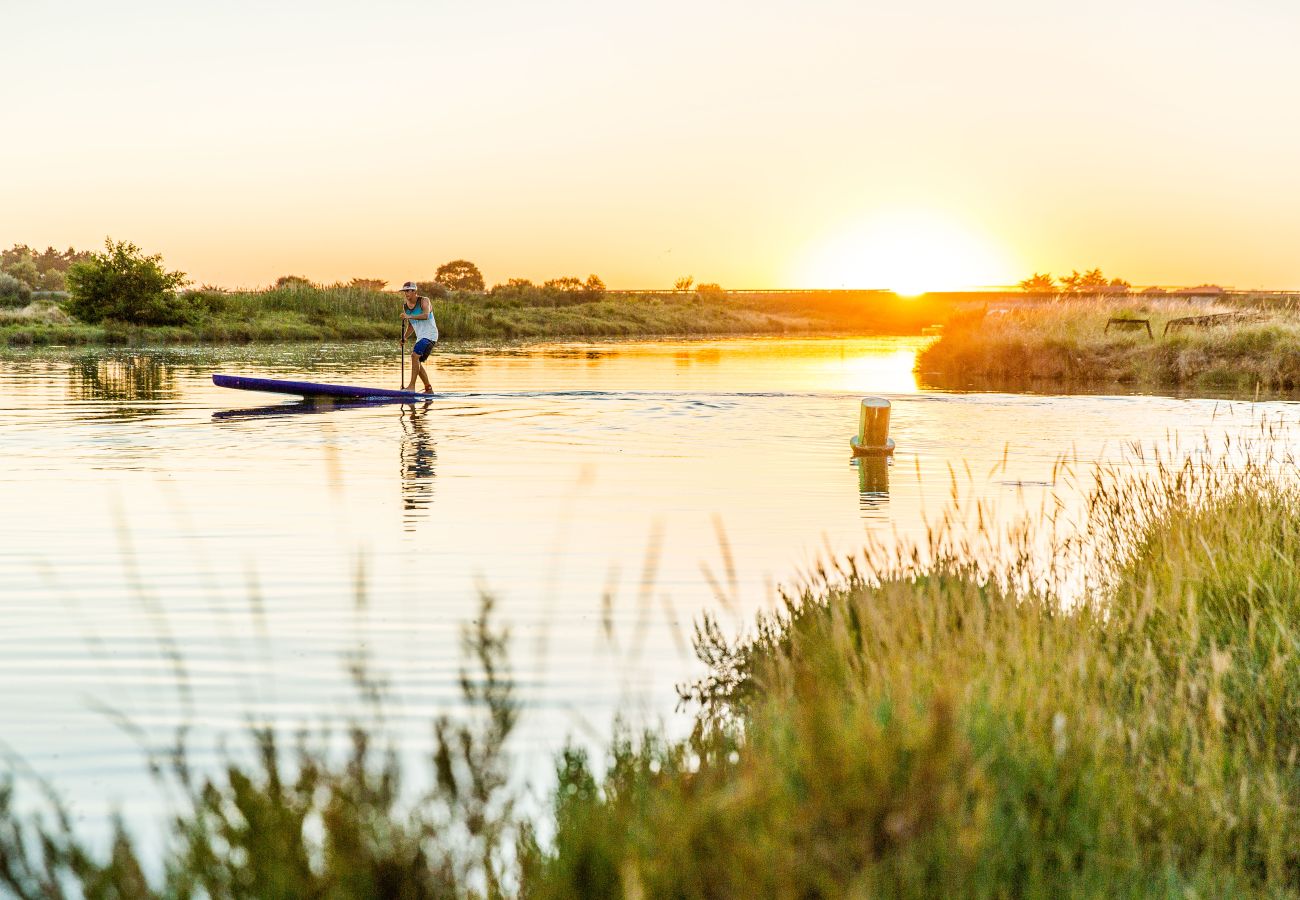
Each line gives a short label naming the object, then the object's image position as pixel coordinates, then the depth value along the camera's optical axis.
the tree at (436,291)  86.50
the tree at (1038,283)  113.94
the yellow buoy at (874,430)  18.97
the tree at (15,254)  130.50
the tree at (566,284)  101.25
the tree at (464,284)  127.06
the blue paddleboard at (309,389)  25.42
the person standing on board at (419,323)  27.06
